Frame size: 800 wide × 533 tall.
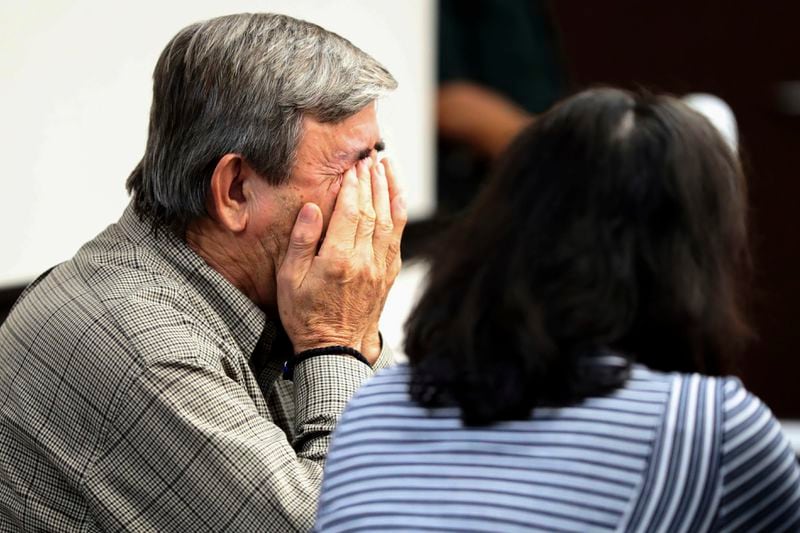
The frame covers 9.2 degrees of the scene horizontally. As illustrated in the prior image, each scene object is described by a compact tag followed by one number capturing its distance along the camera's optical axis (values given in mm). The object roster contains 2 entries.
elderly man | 4235
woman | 3985
